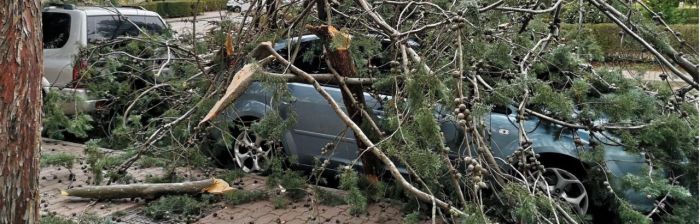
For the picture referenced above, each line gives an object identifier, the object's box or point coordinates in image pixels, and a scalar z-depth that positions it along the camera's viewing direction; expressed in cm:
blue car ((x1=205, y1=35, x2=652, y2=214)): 454
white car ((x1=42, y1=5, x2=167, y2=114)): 842
